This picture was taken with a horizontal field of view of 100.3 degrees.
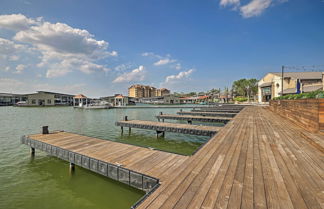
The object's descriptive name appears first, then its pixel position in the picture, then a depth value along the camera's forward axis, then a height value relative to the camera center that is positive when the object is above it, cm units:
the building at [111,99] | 5471 +134
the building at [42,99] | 4675 +129
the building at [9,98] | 5497 +197
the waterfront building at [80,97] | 4097 +165
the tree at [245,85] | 5531 +666
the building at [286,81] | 2933 +451
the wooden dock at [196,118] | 1142 -158
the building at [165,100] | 6606 +103
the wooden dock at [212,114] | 1430 -140
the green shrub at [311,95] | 475 +26
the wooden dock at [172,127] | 779 -169
